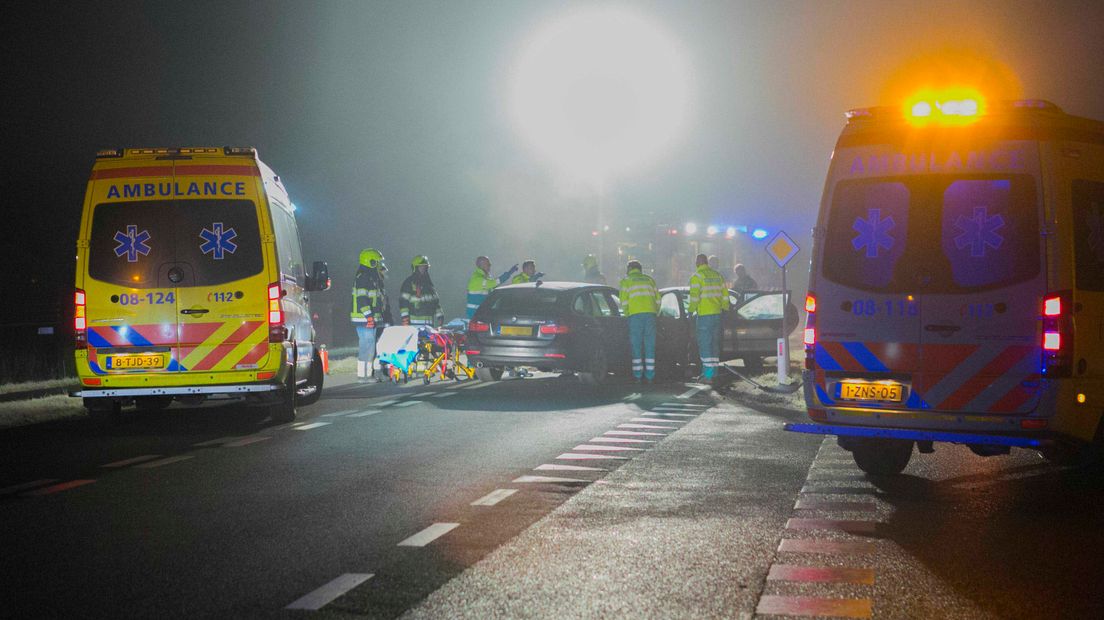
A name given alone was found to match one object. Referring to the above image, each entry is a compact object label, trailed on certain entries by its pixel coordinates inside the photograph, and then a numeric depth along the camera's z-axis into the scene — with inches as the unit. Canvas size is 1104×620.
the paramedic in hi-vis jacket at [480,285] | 807.1
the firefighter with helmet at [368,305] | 717.9
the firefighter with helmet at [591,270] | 940.1
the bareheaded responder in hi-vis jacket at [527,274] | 799.7
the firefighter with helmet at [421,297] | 732.0
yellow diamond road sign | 713.0
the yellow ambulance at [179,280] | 453.1
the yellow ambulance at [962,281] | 294.4
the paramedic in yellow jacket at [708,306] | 702.5
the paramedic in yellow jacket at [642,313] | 701.3
